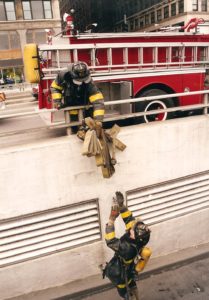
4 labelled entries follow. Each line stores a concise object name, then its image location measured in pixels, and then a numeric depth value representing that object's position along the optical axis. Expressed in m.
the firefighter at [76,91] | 4.42
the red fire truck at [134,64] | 6.03
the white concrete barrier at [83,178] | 4.46
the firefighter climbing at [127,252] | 3.74
